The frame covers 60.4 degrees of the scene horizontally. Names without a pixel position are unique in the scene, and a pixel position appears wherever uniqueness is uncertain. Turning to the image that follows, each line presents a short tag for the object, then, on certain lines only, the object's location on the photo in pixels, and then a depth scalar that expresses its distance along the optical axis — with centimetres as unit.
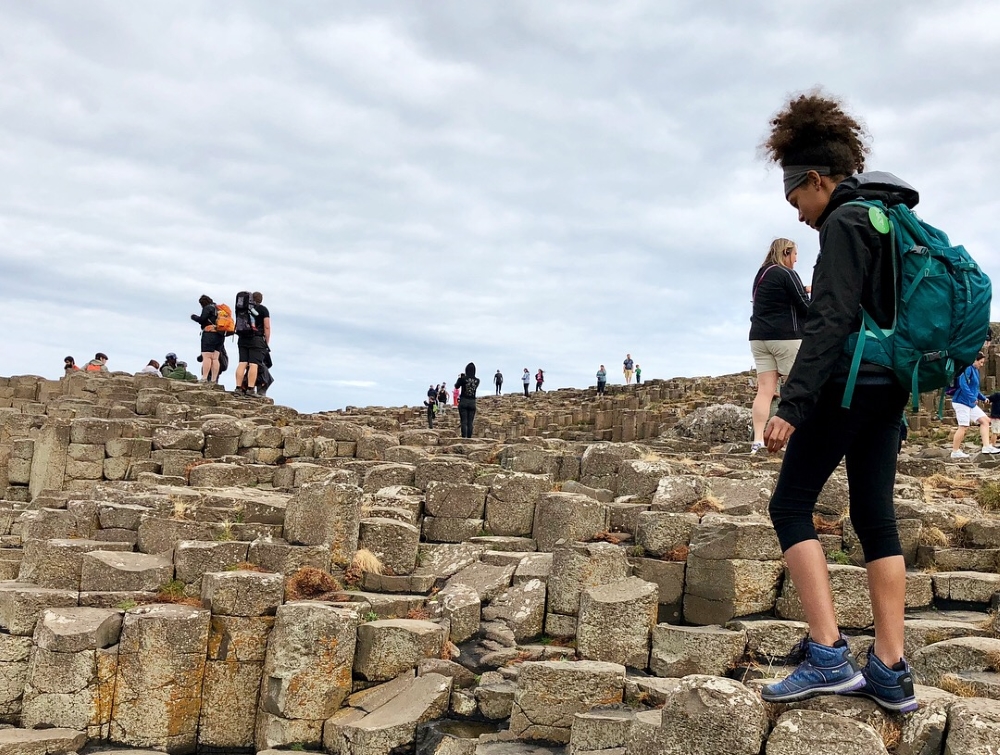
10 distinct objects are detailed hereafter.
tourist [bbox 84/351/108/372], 3034
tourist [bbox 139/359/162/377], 2881
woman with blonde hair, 886
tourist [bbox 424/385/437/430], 3411
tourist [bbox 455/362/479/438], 2041
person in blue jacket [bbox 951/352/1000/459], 1541
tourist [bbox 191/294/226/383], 2372
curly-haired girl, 372
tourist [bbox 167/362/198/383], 2888
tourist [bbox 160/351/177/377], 2990
